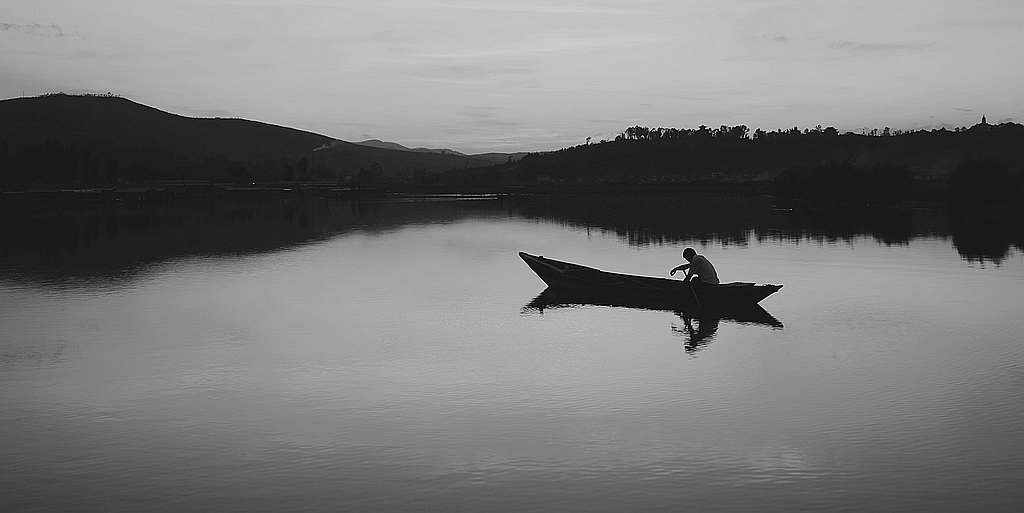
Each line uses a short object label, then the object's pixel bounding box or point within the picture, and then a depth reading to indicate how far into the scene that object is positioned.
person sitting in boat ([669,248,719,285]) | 22.12
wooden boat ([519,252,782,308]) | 21.59
